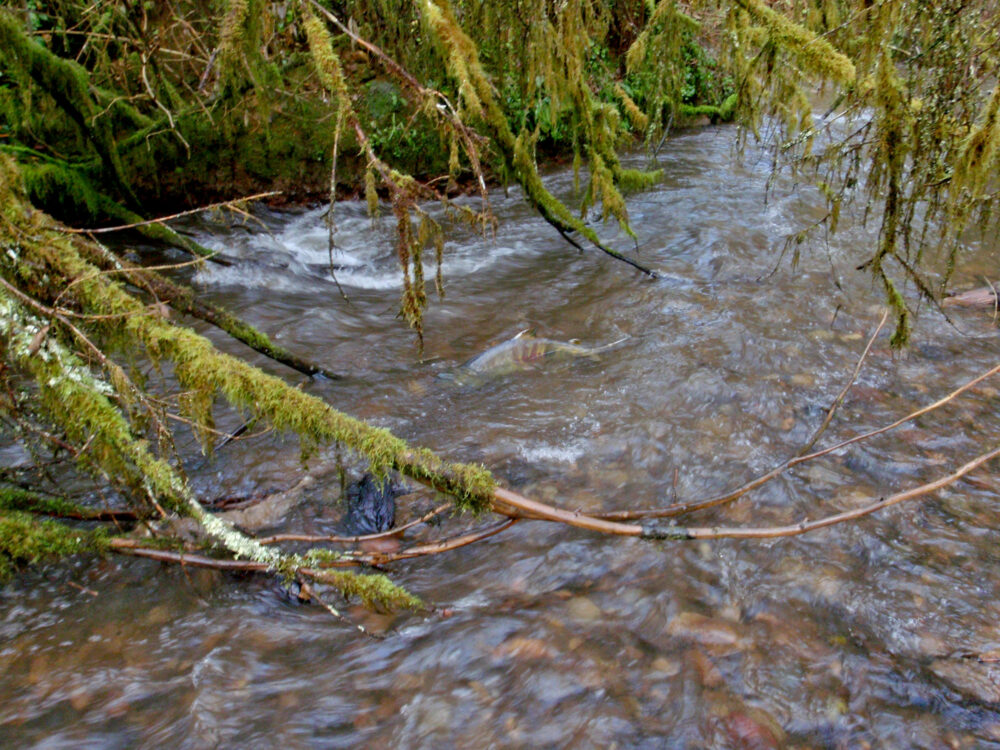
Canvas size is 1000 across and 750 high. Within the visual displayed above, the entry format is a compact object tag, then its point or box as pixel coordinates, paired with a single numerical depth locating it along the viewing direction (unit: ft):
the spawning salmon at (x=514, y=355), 16.28
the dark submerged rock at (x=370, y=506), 11.40
